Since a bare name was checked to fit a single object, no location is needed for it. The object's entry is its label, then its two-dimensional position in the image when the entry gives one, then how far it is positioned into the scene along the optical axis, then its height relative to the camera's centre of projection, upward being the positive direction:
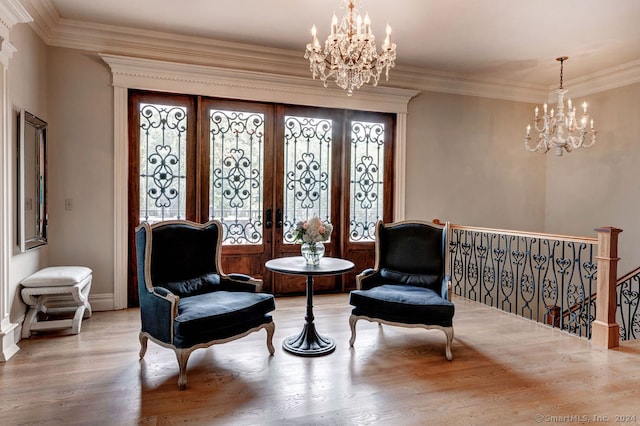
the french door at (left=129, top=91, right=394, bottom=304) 4.50 +0.29
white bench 3.43 -0.81
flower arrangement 3.28 -0.26
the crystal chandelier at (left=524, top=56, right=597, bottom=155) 4.78 +0.87
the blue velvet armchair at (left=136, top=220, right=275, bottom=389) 2.68 -0.73
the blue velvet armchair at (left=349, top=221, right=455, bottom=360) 3.15 -0.75
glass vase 3.35 -0.44
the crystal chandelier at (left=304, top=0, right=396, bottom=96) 2.87 +1.04
